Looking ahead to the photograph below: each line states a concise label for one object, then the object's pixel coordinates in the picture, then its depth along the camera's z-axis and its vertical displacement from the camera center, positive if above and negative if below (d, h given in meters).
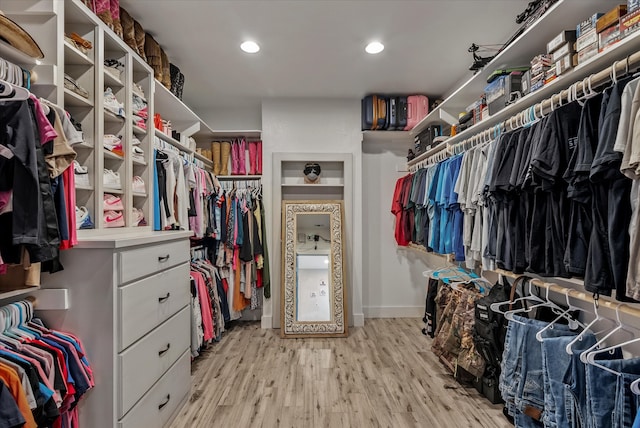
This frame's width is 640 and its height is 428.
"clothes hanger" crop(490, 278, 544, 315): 1.86 -0.52
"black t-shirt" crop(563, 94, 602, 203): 1.28 +0.26
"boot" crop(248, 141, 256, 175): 3.77 +0.73
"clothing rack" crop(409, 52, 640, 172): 1.32 +0.61
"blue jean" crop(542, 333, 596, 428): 1.37 -0.75
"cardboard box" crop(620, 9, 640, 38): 1.26 +0.78
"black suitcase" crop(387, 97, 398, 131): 3.58 +1.20
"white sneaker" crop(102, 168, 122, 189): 1.92 +0.26
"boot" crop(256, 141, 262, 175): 3.77 +0.73
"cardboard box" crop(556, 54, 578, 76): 1.56 +0.76
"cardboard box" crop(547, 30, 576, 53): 1.58 +0.90
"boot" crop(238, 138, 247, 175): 3.77 +0.72
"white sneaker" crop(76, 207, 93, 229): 1.67 +0.01
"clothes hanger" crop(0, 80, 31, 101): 1.17 +0.48
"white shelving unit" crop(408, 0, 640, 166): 1.39 +1.04
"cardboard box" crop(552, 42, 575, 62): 1.57 +0.84
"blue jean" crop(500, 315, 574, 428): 1.66 -0.82
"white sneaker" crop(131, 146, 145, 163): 2.23 +0.48
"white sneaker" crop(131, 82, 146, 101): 2.23 +0.93
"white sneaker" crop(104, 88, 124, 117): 1.92 +0.72
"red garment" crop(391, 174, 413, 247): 3.63 +0.06
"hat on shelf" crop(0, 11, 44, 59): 1.24 +0.75
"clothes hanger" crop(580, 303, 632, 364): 1.26 -0.54
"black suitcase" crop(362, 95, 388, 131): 3.57 +1.21
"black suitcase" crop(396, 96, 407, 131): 3.59 +1.21
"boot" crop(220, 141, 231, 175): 3.78 +0.76
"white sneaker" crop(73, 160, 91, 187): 1.69 +0.25
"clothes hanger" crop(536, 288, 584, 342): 1.60 -0.56
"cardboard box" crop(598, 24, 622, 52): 1.34 +0.78
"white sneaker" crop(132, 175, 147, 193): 2.24 +0.25
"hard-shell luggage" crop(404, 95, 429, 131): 3.59 +1.24
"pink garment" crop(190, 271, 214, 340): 2.84 -0.78
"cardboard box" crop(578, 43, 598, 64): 1.45 +0.76
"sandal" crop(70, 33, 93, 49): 1.72 +0.99
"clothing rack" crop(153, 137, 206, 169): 2.58 +0.63
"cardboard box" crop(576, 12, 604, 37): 1.45 +0.90
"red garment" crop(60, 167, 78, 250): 1.36 +0.07
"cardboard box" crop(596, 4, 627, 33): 1.33 +0.86
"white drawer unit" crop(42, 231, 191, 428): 1.39 -0.47
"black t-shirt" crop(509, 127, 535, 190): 1.68 +0.34
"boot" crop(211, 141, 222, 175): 3.79 +0.74
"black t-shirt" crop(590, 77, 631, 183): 1.17 +0.28
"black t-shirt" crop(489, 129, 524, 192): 1.79 +0.30
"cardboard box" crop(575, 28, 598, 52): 1.45 +0.83
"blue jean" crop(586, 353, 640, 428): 1.18 -0.67
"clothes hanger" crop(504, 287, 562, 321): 1.79 -0.53
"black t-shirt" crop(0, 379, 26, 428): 0.99 -0.60
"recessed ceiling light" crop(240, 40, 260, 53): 2.52 +1.40
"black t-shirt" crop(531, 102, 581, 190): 1.44 +0.33
